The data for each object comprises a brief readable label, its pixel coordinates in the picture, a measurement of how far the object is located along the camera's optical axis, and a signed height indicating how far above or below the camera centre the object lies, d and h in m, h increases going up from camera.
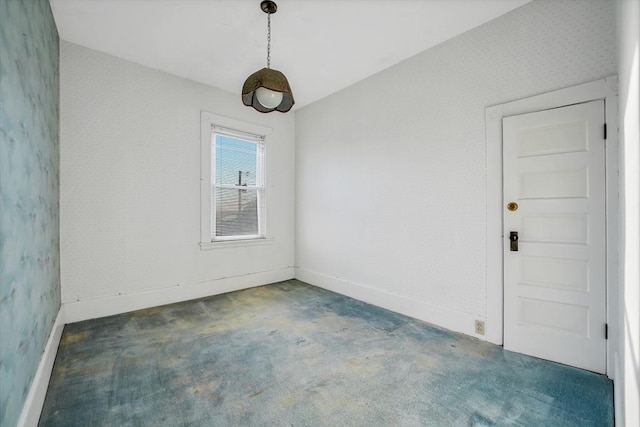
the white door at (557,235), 2.12 -0.16
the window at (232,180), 3.99 +0.52
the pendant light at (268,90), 2.31 +1.06
